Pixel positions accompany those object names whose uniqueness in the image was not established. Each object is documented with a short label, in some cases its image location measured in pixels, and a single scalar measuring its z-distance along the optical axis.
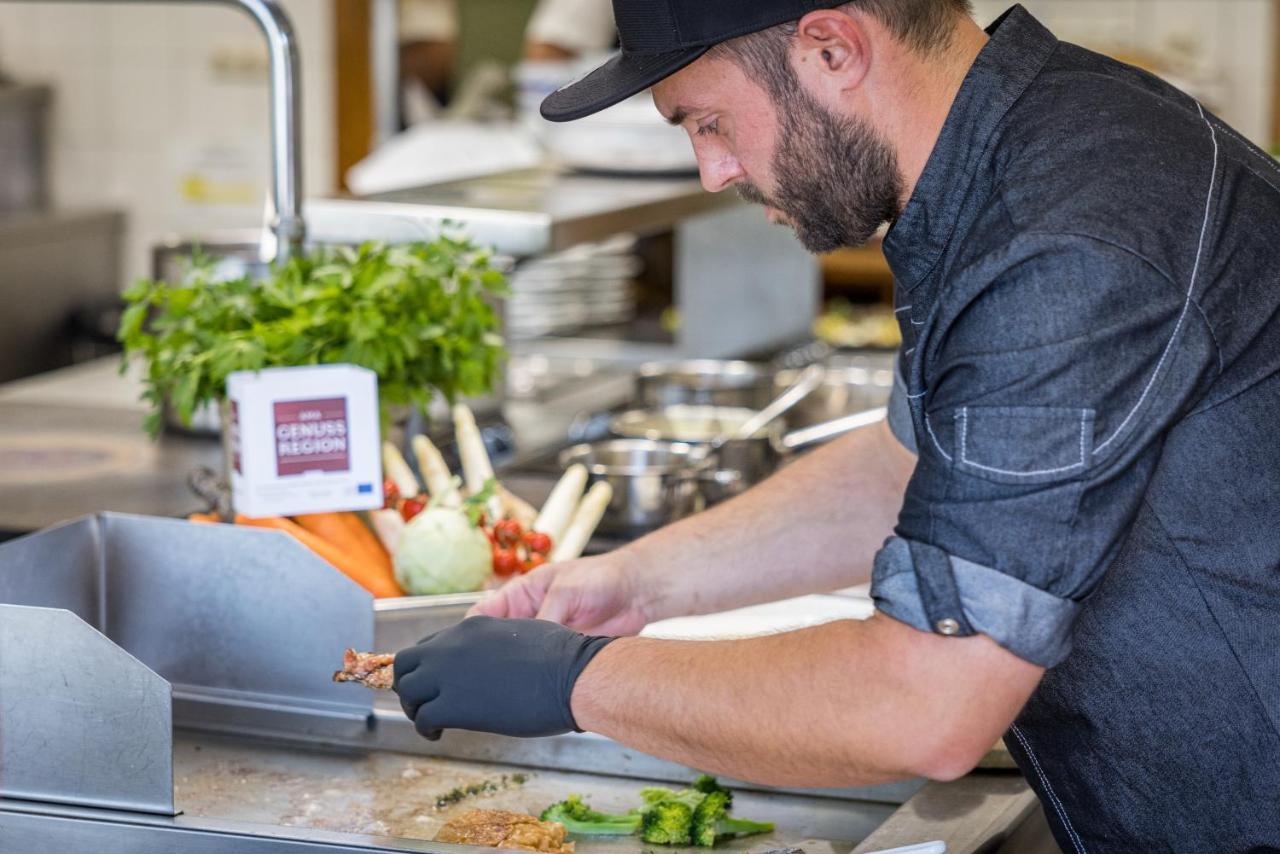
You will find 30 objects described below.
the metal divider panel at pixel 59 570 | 1.63
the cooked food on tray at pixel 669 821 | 1.50
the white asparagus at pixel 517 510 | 2.16
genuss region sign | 1.89
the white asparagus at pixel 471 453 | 2.20
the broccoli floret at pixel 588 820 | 1.51
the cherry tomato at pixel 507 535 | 2.05
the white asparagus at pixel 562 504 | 2.14
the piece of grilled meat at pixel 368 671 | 1.52
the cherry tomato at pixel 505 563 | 2.03
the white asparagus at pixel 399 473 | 2.16
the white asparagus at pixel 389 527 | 2.03
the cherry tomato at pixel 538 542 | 2.05
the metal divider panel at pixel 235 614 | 1.70
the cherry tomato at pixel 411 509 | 2.08
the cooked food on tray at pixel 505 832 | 1.43
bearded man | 1.15
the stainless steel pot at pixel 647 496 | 2.29
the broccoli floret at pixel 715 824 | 1.50
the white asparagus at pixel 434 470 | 2.07
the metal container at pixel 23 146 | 5.52
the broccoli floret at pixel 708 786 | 1.59
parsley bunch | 1.98
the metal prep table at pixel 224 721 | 1.39
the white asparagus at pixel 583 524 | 2.08
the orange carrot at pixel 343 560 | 1.89
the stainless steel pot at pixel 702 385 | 2.96
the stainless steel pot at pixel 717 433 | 2.45
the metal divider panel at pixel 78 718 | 1.39
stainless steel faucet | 2.11
